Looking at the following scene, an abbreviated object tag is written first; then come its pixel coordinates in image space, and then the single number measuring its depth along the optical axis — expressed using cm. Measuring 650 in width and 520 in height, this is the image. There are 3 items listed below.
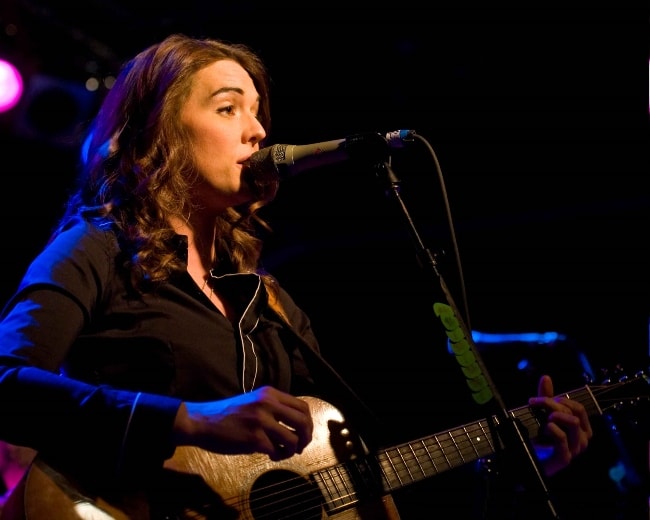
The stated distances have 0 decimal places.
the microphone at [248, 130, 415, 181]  184
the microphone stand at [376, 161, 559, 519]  159
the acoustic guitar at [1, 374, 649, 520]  145
